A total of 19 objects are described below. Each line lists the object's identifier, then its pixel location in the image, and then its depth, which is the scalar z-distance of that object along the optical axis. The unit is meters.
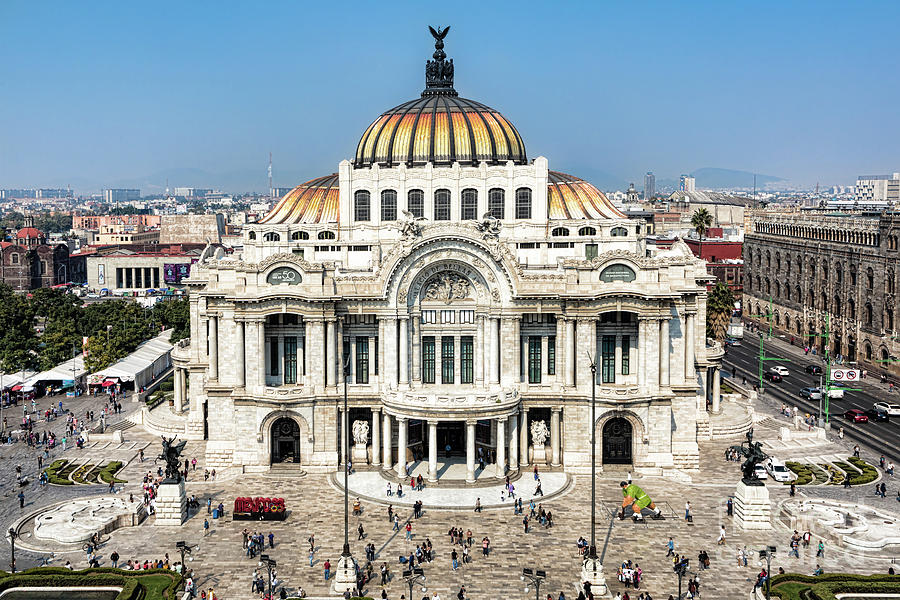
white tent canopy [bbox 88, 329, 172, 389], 111.25
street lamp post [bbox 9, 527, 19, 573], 57.16
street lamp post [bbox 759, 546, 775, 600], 51.55
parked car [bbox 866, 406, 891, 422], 99.00
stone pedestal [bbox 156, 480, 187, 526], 67.38
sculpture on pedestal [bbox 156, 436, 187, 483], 68.52
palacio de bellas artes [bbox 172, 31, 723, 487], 77.38
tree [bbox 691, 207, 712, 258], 154.51
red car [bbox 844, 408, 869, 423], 97.31
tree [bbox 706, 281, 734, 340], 122.69
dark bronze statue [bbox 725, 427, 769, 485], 68.06
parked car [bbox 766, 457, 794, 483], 77.75
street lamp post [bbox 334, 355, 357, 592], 55.78
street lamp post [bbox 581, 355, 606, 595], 55.69
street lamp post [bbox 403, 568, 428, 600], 57.34
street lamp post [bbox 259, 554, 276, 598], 55.30
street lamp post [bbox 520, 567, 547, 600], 53.38
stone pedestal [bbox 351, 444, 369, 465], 80.19
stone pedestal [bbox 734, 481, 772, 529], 66.81
